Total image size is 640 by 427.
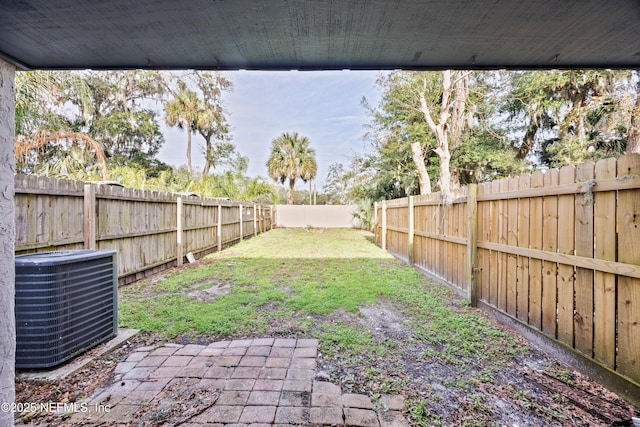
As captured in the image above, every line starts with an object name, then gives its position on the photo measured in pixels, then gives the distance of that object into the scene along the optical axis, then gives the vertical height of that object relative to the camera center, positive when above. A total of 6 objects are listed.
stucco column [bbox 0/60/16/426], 1.28 -0.20
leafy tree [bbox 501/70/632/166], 7.08 +2.92
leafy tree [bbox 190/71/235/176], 17.09 +5.78
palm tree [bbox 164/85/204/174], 15.91 +5.82
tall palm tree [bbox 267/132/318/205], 20.52 +3.90
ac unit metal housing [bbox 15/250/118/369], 2.04 -0.74
